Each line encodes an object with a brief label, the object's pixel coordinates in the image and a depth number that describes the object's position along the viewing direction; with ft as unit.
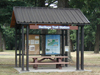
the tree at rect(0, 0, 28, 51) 60.95
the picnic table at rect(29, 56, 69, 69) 45.50
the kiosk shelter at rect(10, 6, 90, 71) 42.73
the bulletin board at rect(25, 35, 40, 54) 46.88
